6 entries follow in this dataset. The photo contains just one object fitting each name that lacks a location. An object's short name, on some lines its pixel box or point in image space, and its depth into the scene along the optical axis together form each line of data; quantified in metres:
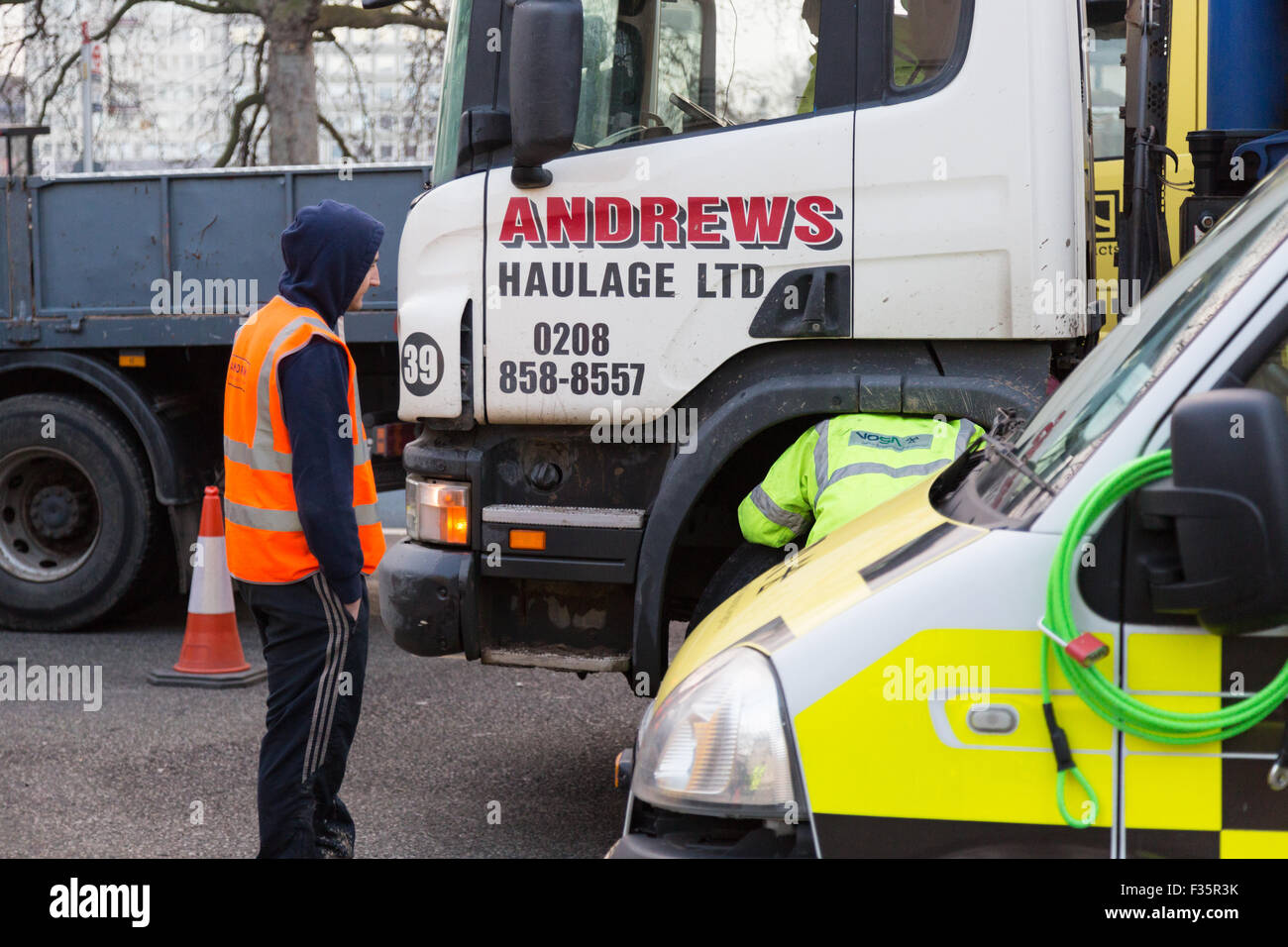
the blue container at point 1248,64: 5.04
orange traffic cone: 5.97
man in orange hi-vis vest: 3.43
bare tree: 13.77
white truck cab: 3.62
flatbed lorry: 6.79
